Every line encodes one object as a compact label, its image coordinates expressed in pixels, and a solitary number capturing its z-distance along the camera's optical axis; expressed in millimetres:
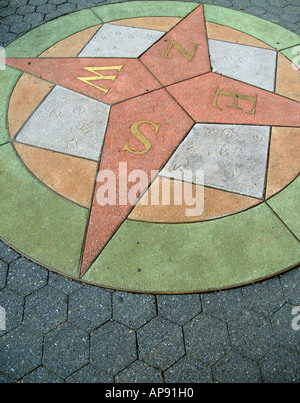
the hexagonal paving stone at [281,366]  2107
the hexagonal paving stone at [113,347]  2174
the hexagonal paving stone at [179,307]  2352
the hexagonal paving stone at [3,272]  2512
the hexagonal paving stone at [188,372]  2115
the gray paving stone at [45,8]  4742
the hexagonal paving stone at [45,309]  2326
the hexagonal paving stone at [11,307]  2328
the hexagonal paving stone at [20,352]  2154
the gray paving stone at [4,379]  2117
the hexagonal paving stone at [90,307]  2336
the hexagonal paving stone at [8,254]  2627
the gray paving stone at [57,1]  4872
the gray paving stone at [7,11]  4720
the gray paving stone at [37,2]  4863
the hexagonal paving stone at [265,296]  2381
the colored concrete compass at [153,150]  2611
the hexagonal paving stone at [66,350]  2160
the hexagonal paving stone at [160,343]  2186
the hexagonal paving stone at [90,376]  2117
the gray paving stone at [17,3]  4866
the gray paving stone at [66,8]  4742
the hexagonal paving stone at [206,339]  2197
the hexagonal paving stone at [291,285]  2418
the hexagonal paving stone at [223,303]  2361
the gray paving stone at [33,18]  4608
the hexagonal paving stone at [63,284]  2471
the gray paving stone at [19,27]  4489
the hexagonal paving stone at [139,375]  2117
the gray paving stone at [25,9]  4743
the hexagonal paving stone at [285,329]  2228
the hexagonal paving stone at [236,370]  2111
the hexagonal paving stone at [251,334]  2209
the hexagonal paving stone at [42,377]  2117
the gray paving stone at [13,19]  4617
